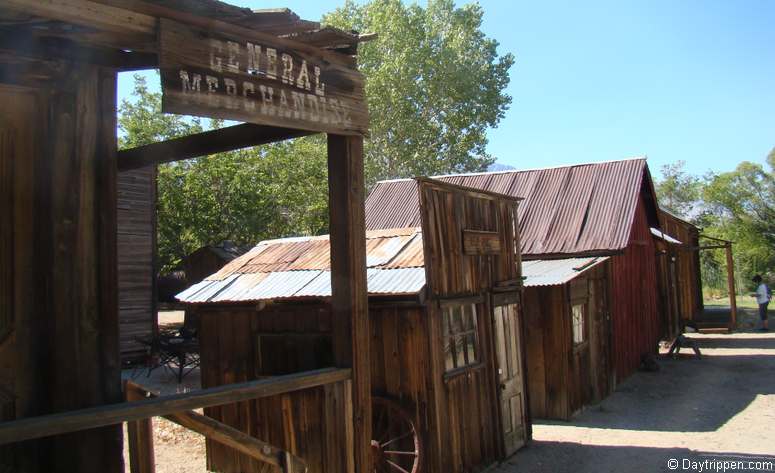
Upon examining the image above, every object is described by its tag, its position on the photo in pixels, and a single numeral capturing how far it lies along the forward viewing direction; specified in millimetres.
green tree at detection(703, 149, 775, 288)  35906
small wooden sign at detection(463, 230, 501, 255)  8953
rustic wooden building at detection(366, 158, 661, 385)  15031
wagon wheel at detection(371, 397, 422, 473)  7867
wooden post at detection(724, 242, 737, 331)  22281
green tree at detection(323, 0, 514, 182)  34594
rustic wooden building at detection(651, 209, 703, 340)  20125
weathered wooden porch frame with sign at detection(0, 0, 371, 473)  3723
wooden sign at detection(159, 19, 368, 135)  3713
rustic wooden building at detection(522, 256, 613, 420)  12148
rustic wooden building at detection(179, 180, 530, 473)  7875
